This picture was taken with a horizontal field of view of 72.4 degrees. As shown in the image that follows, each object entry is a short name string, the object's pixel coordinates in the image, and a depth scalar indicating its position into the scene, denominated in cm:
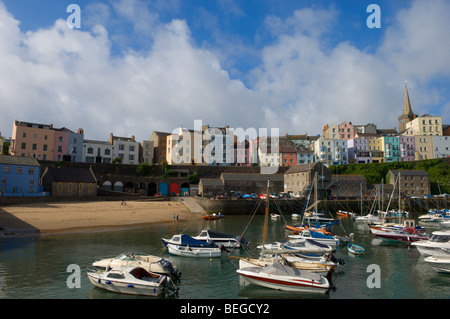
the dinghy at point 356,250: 2774
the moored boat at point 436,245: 2509
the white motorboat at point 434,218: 5419
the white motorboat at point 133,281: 1716
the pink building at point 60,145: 7969
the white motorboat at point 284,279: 1761
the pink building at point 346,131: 10750
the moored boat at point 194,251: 2642
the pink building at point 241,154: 10150
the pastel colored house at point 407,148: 9869
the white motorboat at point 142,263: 1994
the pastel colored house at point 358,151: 9931
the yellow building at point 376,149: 9950
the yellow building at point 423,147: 9802
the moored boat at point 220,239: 2902
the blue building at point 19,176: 5044
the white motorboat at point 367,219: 4939
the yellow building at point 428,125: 10212
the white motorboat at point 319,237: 3045
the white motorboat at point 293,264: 2005
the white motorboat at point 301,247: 2390
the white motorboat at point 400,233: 3275
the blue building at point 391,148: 9900
